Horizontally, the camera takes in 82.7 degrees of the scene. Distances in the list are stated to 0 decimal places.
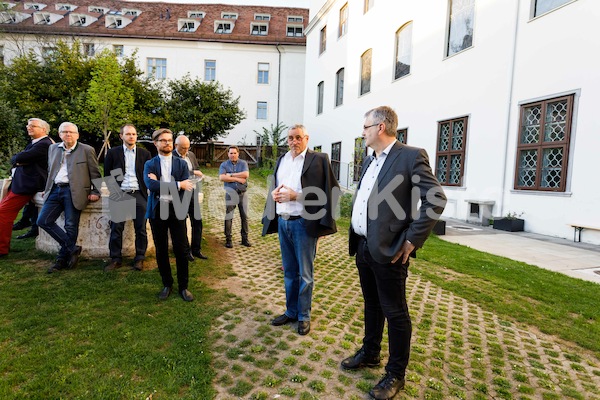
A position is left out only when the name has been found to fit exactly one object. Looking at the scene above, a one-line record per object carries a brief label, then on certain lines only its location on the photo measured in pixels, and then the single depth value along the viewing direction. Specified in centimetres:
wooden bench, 827
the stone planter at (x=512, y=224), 968
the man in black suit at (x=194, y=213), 584
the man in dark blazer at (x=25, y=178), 539
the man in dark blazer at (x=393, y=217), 232
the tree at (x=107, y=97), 1125
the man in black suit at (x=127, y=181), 507
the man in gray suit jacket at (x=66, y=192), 489
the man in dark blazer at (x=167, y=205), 400
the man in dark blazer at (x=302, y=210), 342
